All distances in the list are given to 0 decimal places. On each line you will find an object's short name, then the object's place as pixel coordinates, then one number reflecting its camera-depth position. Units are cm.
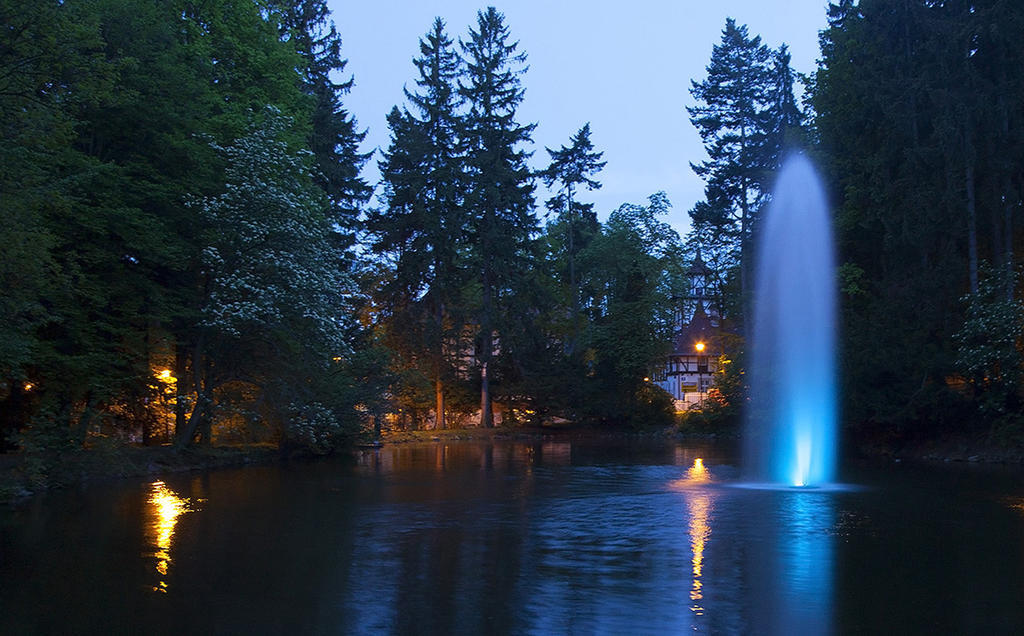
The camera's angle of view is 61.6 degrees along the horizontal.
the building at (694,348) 7281
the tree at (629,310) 6056
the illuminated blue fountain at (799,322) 2609
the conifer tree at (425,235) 5638
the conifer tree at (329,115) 5000
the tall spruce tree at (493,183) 5747
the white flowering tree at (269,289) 2836
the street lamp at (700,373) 7269
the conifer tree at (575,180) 7194
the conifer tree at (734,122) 5847
